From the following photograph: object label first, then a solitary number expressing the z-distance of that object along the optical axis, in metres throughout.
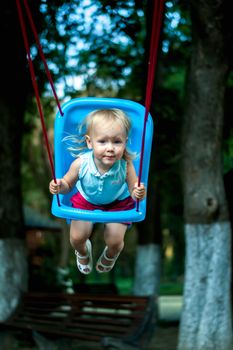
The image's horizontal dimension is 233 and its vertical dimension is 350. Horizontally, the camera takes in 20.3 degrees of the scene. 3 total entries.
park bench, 8.81
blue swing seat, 4.09
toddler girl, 3.83
